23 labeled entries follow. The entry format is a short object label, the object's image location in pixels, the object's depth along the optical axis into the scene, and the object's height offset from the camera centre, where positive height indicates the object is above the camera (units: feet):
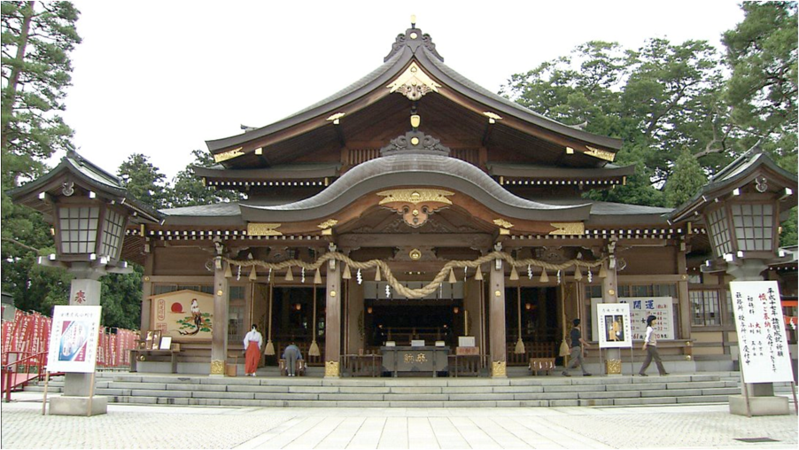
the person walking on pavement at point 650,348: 49.55 -1.52
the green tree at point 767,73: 68.85 +29.40
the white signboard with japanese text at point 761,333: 35.83 -0.27
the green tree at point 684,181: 88.38 +21.24
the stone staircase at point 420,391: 45.21 -4.54
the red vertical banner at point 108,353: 72.95 -2.45
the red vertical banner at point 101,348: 70.90 -1.87
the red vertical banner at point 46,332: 64.28 +0.05
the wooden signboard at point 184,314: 57.93 +1.64
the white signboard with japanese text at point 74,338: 37.47 -0.35
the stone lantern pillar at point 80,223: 38.27 +6.91
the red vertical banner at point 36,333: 62.13 -0.04
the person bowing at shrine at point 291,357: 54.54 -2.28
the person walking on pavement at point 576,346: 53.93 -1.46
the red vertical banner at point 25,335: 60.29 -0.23
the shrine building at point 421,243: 49.83 +7.65
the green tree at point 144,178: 132.67 +33.53
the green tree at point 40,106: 69.41 +27.34
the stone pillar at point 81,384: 37.22 -3.19
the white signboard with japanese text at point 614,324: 48.96 +0.40
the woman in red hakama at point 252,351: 53.42 -1.69
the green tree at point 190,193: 137.39 +31.19
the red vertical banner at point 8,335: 55.42 -0.25
